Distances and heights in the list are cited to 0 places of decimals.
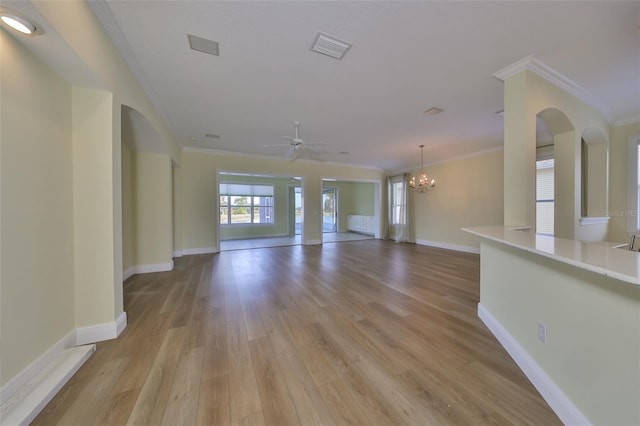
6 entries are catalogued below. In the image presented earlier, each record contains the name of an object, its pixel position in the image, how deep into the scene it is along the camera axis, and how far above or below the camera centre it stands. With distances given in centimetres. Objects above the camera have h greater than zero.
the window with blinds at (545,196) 449 +24
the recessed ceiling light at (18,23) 116 +104
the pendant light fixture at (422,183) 596 +76
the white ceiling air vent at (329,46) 189 +149
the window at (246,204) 818 +23
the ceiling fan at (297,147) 379 +150
